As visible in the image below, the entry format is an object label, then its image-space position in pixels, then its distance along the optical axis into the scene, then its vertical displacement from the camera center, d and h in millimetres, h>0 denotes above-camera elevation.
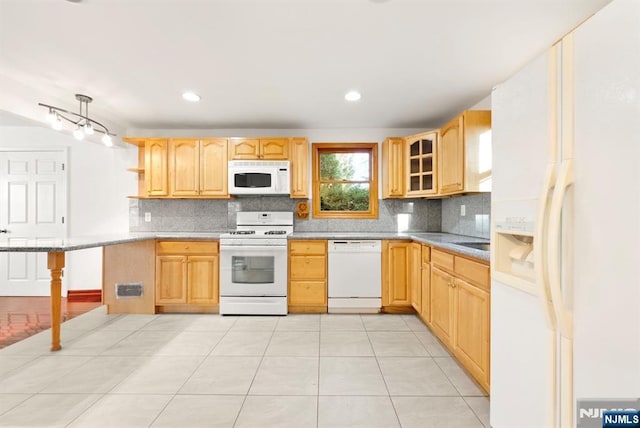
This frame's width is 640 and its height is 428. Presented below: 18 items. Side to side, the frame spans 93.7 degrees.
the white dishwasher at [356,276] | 3469 -700
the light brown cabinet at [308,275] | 3477 -691
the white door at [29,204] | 4059 +146
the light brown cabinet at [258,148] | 3752 +837
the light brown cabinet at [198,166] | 3766 +617
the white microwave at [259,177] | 3656 +468
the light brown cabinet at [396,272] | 3451 -650
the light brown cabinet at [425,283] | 2865 -666
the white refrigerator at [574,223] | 816 -22
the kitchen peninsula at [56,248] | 2158 -247
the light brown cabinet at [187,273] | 3480 -675
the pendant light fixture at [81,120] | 2617 +893
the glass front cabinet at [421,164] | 3252 +600
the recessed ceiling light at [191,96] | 2936 +1185
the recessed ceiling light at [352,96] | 2906 +1185
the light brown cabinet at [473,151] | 2537 +558
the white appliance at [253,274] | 3422 -673
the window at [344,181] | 4102 +472
